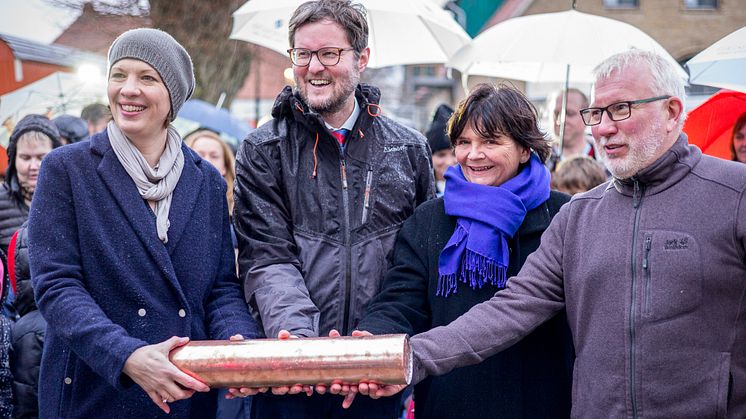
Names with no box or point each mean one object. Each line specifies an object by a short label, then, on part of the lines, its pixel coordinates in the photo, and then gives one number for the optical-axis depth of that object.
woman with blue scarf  3.57
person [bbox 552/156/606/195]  6.23
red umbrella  5.74
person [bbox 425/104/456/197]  7.12
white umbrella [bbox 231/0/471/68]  6.50
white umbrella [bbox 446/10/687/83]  7.14
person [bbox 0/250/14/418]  4.39
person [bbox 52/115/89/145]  7.49
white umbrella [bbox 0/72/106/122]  7.42
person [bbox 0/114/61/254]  5.74
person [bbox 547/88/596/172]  7.88
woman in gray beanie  3.12
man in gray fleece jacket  2.89
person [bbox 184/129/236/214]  6.72
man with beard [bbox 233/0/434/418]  3.77
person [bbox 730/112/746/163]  5.59
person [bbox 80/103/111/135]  9.46
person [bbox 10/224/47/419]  4.56
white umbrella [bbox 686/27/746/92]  5.34
